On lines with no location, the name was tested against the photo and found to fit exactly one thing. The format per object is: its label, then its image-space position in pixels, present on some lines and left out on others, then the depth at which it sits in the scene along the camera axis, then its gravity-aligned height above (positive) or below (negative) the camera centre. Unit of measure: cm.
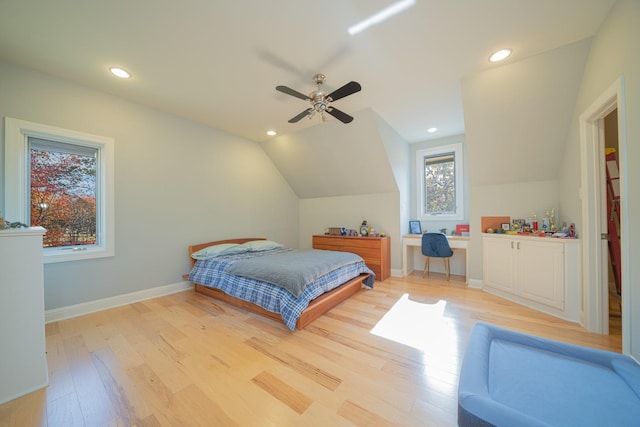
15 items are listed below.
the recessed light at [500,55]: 215 +154
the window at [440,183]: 421 +61
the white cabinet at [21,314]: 141 -63
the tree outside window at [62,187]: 230 +36
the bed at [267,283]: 234 -85
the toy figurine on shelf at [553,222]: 284 -14
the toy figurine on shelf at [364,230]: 442 -31
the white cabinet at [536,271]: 242 -74
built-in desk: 376 -58
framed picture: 451 -27
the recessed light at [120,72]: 236 +156
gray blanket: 237 -63
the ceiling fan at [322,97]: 211 +118
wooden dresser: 402 -66
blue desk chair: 368 -54
